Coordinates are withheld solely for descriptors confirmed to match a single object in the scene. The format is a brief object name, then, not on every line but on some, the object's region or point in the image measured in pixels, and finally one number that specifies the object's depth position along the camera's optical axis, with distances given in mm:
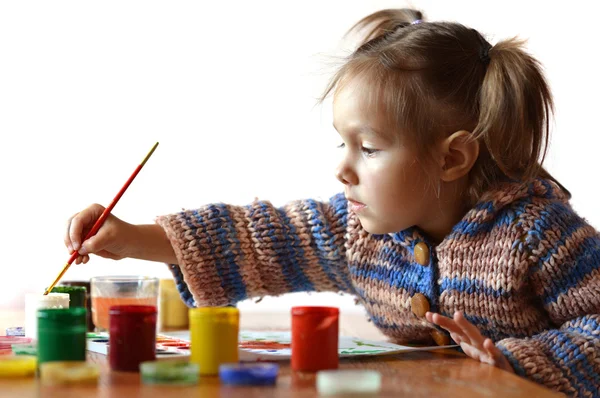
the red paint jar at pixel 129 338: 1167
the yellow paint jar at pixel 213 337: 1156
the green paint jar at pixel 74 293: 1451
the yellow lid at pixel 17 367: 1132
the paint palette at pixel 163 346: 1246
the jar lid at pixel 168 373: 1105
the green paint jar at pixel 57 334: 1156
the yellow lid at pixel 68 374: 1109
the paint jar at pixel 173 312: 1649
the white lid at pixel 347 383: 1076
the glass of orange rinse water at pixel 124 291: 1453
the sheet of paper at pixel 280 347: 1262
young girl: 1408
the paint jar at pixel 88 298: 1551
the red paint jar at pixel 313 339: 1181
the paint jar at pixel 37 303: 1329
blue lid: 1105
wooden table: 1081
